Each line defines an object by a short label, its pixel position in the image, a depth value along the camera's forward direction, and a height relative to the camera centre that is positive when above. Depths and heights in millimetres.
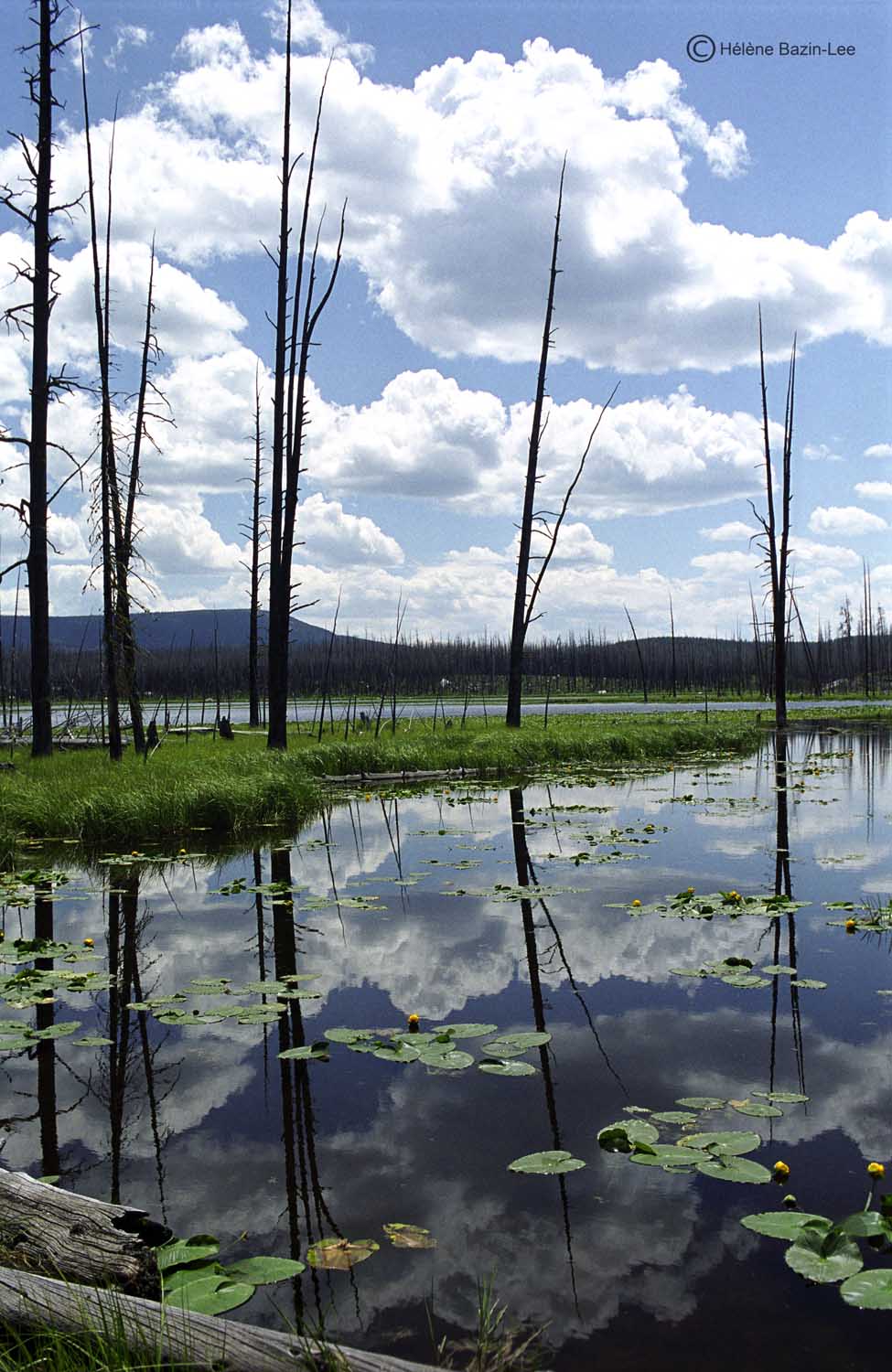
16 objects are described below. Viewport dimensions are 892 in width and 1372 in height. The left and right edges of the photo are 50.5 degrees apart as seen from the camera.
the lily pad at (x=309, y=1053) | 4004 -1582
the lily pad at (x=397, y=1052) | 3941 -1566
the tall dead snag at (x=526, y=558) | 21219 +2820
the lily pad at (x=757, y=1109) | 3329 -1523
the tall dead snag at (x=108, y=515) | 14695 +2633
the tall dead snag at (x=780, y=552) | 23719 +3355
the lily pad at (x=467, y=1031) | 4266 -1586
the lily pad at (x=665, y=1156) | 3018 -1531
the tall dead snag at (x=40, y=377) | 13898 +4517
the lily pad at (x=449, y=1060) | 3885 -1572
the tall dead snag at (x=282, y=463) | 16578 +3979
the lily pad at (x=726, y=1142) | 3092 -1522
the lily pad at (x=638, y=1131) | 3169 -1527
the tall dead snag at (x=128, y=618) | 15047 +996
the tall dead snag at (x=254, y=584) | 27880 +3054
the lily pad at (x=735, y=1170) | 2938 -1535
